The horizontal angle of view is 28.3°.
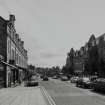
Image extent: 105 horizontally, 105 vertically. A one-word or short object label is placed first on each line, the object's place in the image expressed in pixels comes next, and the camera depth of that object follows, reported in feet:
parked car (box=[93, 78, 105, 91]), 73.20
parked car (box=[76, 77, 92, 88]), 94.86
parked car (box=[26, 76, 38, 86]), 117.30
